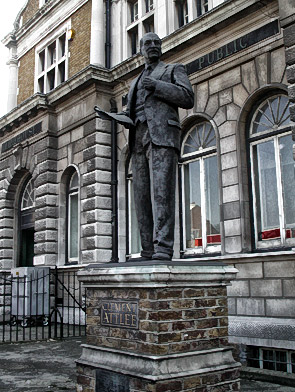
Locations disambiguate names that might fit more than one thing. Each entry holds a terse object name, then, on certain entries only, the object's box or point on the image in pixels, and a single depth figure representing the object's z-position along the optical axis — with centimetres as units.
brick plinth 503
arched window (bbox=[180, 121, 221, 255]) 1249
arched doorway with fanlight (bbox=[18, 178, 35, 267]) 2014
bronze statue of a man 568
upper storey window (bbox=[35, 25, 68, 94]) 1905
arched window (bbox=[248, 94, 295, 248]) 1067
